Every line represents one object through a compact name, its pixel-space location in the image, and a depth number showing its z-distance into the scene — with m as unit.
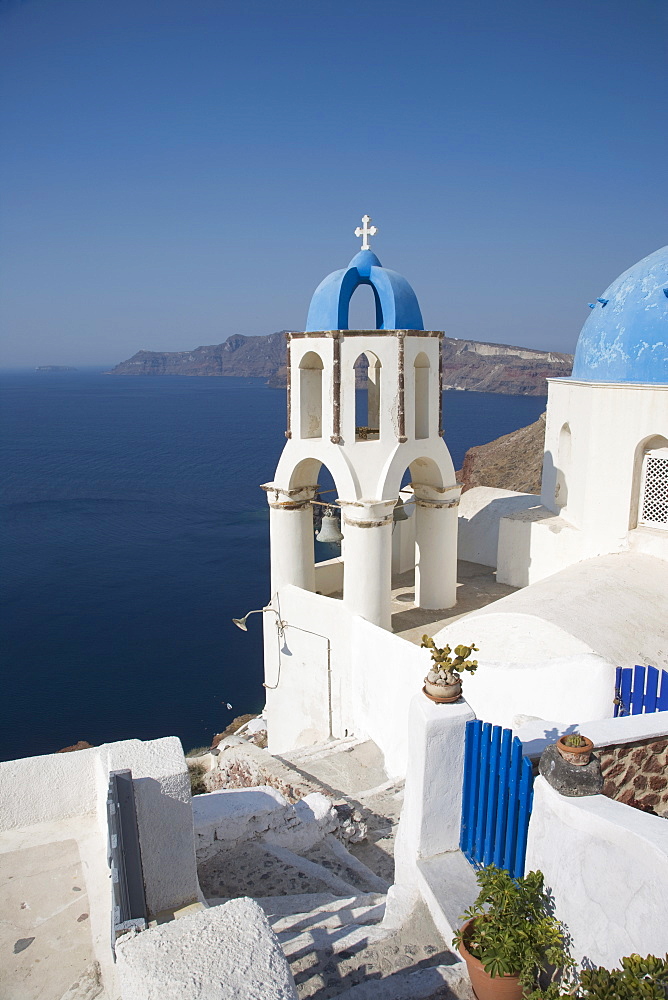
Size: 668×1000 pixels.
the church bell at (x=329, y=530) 14.23
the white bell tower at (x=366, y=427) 11.90
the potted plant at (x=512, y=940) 4.53
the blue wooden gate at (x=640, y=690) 7.34
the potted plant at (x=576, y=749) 4.86
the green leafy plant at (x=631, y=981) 3.93
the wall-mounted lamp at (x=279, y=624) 13.48
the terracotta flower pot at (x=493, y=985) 4.51
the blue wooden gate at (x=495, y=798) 5.29
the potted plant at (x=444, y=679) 5.83
